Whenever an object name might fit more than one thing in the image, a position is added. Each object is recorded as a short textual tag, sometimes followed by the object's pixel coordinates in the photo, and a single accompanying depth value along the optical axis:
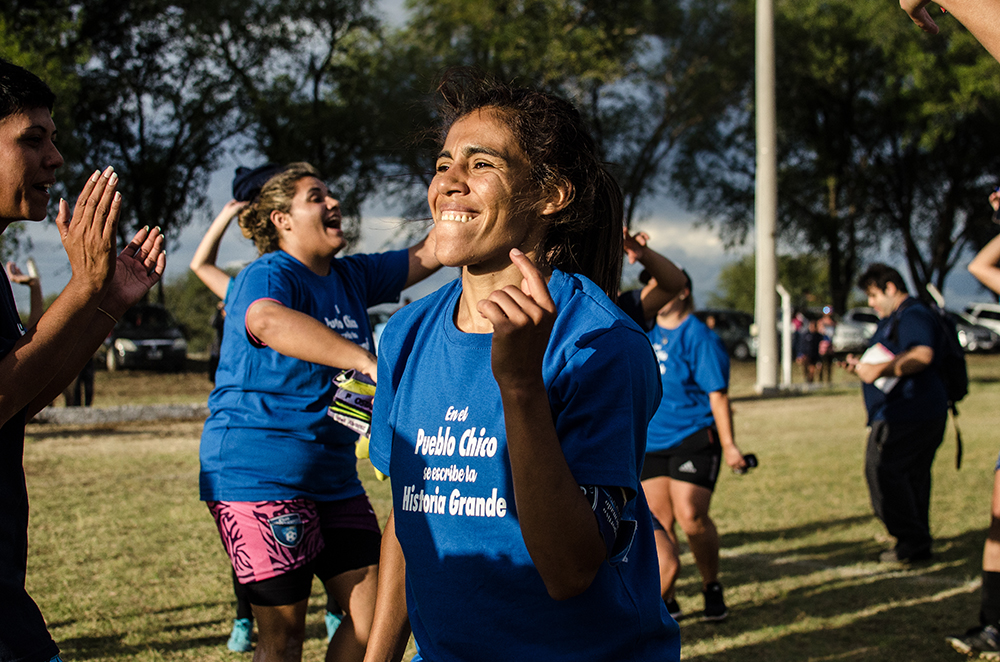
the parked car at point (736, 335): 31.25
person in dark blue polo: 6.67
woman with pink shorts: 3.12
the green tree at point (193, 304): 40.50
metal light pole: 20.14
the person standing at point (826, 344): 23.91
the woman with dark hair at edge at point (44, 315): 1.93
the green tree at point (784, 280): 42.91
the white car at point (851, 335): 31.47
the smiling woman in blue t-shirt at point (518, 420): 1.52
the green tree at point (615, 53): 25.92
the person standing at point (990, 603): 4.55
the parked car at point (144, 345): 22.56
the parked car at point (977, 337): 35.47
